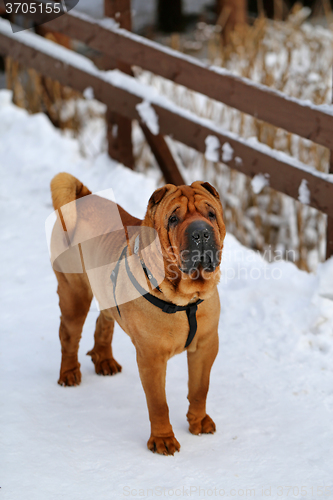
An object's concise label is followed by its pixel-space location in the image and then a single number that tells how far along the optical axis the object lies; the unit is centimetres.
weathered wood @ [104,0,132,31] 507
